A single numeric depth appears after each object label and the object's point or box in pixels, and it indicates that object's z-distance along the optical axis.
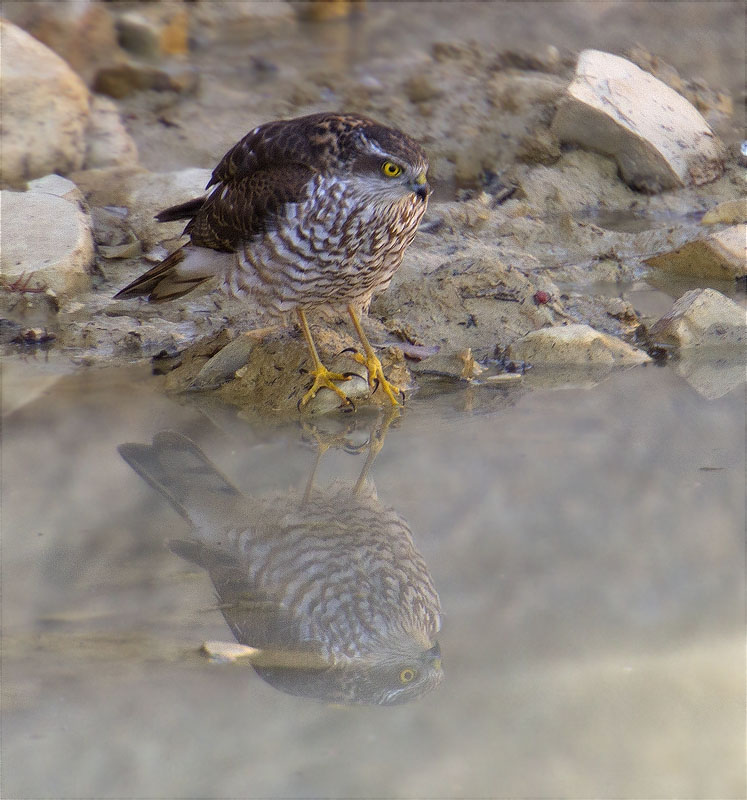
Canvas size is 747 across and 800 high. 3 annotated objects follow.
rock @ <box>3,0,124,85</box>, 15.11
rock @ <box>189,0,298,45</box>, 19.03
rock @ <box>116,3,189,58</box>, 16.92
